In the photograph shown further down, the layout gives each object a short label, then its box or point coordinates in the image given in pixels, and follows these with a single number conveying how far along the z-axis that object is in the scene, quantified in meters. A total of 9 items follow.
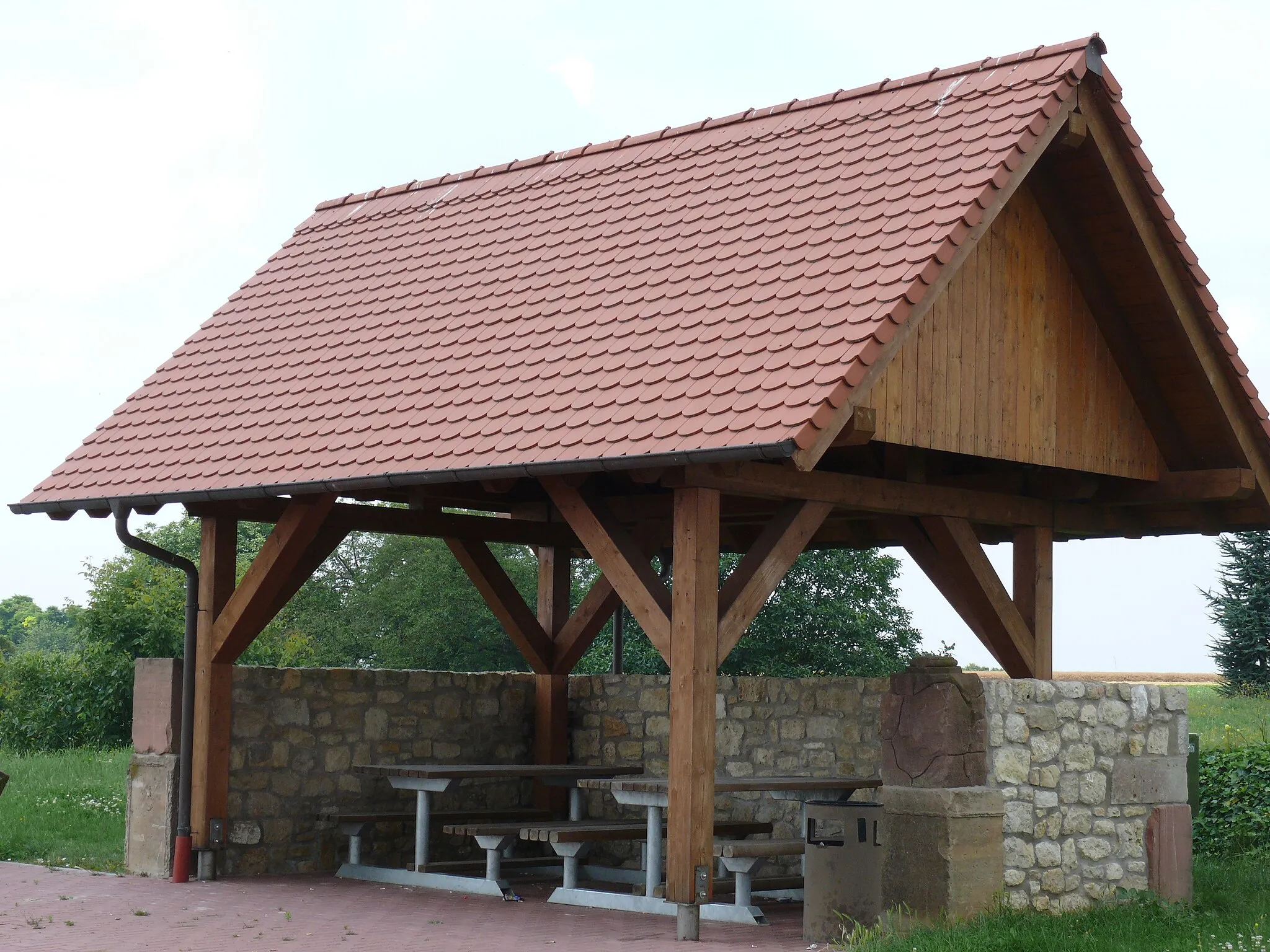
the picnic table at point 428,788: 11.06
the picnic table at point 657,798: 9.55
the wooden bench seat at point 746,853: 9.30
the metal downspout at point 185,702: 11.17
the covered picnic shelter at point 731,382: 8.80
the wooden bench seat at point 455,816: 11.77
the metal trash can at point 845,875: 8.79
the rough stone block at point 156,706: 11.53
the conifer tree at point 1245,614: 28.09
